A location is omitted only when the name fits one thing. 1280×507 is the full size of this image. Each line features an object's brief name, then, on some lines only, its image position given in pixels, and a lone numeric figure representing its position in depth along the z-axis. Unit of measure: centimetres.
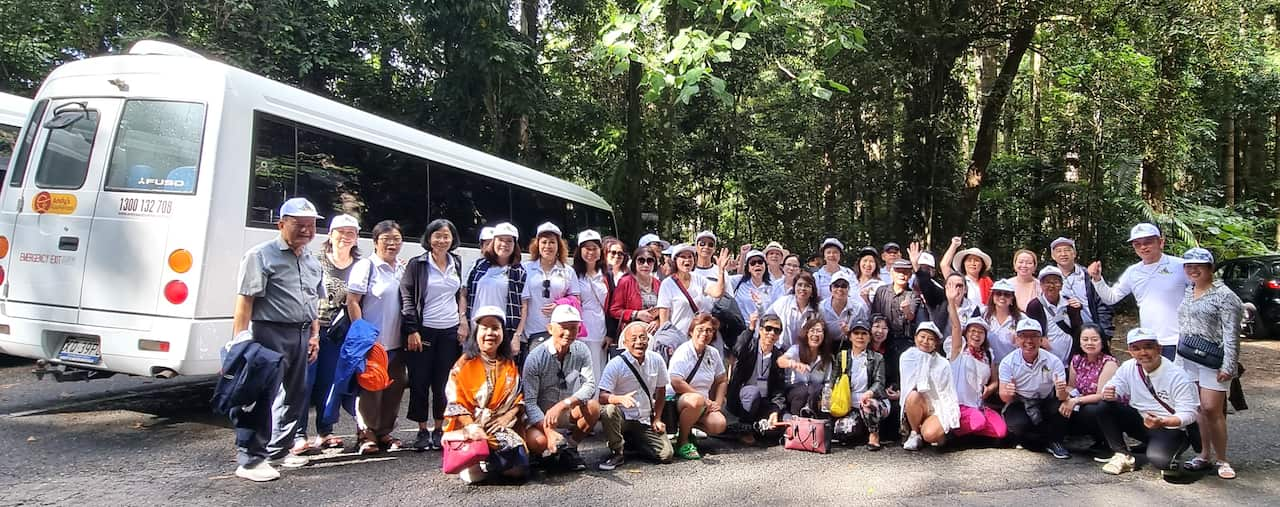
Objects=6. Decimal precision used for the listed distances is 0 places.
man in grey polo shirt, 432
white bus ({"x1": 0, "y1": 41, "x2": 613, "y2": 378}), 527
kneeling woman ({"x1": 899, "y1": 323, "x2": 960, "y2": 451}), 553
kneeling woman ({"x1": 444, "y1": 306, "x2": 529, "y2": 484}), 450
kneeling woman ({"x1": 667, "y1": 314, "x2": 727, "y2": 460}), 539
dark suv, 1196
